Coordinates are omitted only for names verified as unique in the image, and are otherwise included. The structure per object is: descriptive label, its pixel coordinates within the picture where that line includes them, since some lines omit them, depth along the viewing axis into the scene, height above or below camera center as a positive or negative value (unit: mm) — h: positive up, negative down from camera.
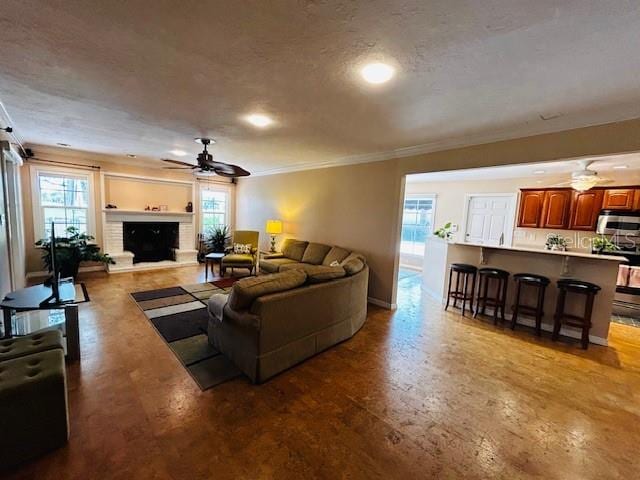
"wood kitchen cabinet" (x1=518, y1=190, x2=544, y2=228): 5762 +427
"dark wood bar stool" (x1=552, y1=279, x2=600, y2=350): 3287 -975
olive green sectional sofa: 2344 -976
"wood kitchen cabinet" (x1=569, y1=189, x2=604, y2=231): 5141 +415
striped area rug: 2496 -1425
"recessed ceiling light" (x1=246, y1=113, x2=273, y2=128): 2998 +1089
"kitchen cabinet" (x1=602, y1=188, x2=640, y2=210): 4809 +600
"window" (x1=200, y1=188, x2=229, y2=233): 7395 +119
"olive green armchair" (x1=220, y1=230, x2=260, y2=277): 5594 -905
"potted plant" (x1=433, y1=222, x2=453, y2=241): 5367 -205
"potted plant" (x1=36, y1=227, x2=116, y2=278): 4914 -863
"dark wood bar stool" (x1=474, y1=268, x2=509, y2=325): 3918 -989
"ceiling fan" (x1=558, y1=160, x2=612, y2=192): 3881 +740
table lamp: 6102 -266
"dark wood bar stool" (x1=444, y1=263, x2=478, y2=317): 4279 -967
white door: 6234 +164
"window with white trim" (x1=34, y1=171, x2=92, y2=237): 5211 +60
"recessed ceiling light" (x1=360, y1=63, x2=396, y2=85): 1867 +1059
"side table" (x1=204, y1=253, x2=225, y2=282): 5704 -957
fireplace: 6438 -760
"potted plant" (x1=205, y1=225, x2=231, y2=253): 7152 -723
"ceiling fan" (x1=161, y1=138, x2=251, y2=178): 3601 +620
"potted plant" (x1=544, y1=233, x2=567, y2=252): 5320 -274
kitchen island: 3404 -568
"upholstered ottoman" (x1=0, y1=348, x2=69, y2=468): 1489 -1172
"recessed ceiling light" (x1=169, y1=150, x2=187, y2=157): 5039 +1103
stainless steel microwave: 4719 +162
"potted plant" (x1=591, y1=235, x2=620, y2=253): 4770 -250
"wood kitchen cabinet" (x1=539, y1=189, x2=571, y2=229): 5449 +411
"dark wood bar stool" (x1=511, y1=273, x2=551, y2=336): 3609 -929
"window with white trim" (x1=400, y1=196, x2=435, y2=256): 7641 -22
